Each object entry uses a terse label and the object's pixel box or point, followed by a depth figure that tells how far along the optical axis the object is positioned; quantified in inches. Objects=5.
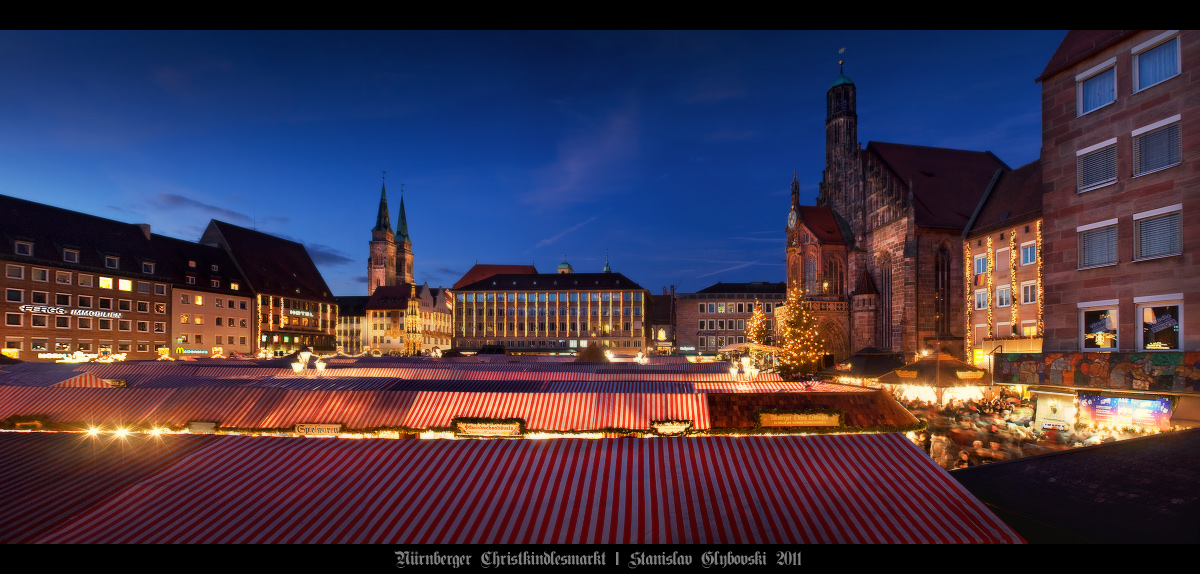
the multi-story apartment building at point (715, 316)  3976.4
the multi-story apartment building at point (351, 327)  4475.9
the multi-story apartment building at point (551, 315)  4069.9
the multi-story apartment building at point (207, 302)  2748.5
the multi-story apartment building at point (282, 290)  3213.6
